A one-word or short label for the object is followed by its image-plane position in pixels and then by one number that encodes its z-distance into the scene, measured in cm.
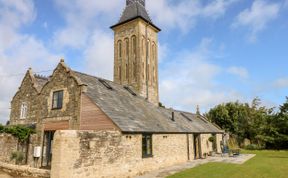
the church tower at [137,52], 3192
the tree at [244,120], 4009
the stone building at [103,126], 1223
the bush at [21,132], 1991
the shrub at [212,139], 2852
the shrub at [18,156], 1972
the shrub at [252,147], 3872
